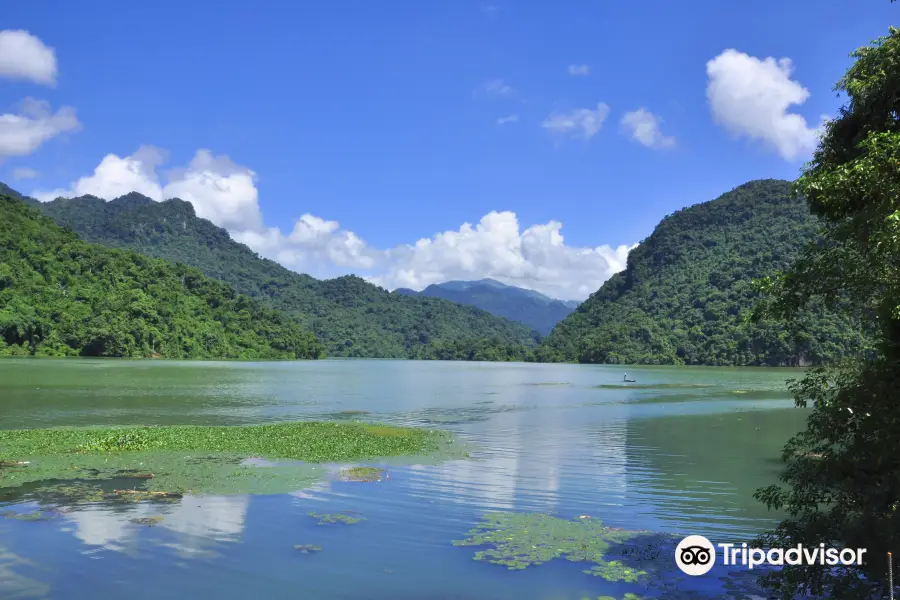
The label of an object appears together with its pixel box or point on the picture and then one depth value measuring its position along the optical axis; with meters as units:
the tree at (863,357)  7.82
